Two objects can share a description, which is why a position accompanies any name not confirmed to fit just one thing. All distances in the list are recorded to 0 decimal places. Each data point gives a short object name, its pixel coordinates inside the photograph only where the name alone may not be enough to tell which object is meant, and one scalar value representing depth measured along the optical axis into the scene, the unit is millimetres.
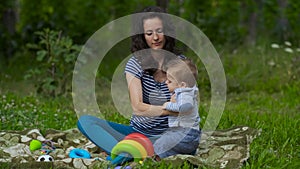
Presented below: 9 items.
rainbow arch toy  3785
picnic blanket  3676
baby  3879
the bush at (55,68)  6539
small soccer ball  3898
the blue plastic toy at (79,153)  4110
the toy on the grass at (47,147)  4258
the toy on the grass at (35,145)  4324
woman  4125
